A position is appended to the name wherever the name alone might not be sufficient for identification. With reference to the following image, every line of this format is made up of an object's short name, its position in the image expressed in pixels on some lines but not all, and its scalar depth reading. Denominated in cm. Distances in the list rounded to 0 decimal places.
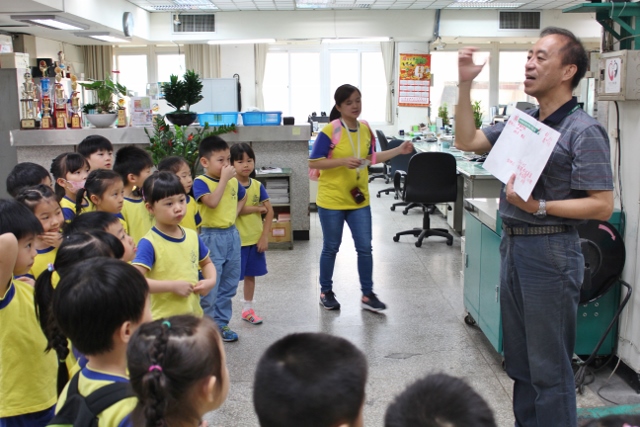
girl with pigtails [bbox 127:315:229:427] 118
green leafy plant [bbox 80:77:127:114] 553
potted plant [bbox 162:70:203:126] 562
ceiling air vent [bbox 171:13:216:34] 1146
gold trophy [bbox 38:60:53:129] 573
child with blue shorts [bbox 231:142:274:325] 381
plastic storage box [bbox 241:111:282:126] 611
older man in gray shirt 206
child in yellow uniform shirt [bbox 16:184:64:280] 231
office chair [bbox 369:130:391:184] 951
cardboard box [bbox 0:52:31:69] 690
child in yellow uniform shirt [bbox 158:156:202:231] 317
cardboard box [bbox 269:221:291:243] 609
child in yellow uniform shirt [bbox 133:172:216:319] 242
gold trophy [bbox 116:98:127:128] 593
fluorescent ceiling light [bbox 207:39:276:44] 1104
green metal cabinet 311
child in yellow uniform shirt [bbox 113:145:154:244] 309
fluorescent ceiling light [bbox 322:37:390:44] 1137
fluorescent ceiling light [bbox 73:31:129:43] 992
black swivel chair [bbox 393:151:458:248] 602
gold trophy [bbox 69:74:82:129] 582
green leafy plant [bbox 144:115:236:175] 542
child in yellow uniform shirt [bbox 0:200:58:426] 193
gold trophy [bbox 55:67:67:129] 578
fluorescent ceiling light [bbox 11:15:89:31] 802
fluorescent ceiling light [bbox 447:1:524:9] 1094
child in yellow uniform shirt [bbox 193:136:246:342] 344
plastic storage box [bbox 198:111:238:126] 612
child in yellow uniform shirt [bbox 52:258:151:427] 142
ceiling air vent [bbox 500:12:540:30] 1153
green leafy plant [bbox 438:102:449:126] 1007
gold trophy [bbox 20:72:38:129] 571
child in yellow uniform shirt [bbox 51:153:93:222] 314
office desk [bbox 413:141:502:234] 579
